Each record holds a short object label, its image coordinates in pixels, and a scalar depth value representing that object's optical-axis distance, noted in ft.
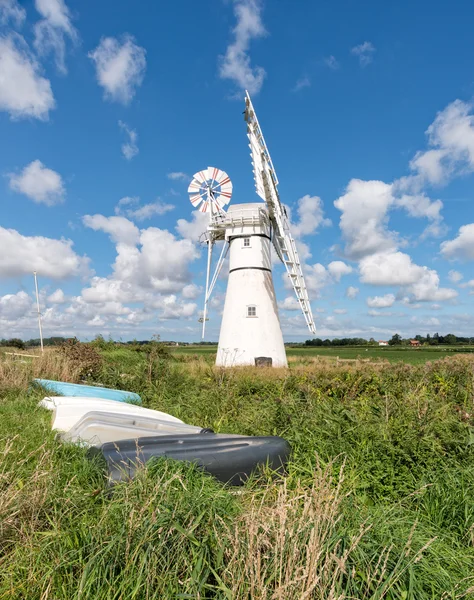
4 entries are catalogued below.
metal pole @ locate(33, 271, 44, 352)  71.66
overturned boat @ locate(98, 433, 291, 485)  13.08
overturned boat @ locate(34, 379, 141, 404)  31.14
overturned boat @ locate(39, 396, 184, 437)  20.52
